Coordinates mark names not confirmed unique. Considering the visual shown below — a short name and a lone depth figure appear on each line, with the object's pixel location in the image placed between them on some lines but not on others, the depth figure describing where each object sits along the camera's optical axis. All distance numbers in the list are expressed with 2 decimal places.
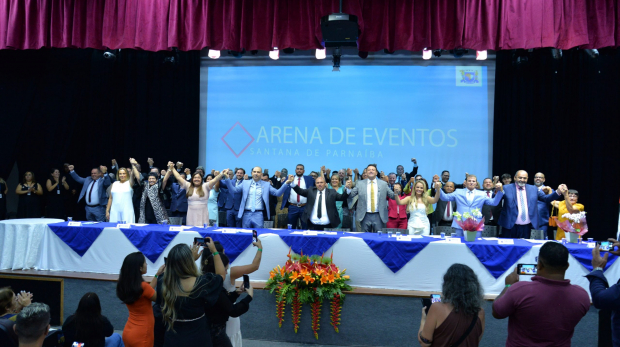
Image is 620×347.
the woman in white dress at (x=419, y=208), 5.55
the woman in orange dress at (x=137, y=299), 2.47
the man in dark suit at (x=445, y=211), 6.48
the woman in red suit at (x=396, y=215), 6.25
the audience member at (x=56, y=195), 8.34
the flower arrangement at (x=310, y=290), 4.01
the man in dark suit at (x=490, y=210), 6.80
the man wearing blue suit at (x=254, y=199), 6.25
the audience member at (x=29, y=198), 8.03
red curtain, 5.87
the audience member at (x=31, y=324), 2.04
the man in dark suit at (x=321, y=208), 5.68
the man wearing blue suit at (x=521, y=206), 5.91
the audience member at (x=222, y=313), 2.42
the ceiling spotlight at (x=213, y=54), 8.51
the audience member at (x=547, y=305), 1.98
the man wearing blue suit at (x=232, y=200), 7.17
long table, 4.18
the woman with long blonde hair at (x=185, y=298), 2.26
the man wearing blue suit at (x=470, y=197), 5.52
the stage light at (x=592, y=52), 7.41
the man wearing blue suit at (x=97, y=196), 7.32
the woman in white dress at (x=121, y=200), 6.12
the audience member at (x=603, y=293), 2.12
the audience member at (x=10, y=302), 2.56
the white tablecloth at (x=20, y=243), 4.98
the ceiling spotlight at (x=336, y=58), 7.79
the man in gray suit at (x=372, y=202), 5.83
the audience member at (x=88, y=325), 2.43
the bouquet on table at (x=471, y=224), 4.30
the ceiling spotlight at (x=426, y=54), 8.16
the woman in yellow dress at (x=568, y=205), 5.12
